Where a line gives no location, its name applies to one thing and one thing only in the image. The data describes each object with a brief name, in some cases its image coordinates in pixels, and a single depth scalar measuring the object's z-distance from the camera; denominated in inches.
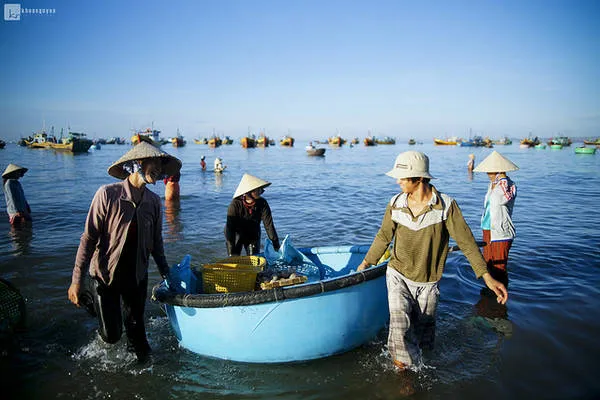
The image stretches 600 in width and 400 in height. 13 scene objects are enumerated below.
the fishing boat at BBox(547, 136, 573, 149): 3051.2
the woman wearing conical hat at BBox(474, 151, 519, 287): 196.2
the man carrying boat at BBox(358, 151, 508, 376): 120.6
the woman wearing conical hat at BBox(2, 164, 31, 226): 330.9
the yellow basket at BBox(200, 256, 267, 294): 158.4
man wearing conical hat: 124.9
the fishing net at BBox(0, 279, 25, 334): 171.3
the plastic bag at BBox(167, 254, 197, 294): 159.5
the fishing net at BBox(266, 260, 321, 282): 178.9
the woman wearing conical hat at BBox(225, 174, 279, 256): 199.6
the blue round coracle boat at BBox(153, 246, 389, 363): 137.5
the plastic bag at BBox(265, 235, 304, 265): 192.7
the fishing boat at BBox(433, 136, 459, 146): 4261.1
